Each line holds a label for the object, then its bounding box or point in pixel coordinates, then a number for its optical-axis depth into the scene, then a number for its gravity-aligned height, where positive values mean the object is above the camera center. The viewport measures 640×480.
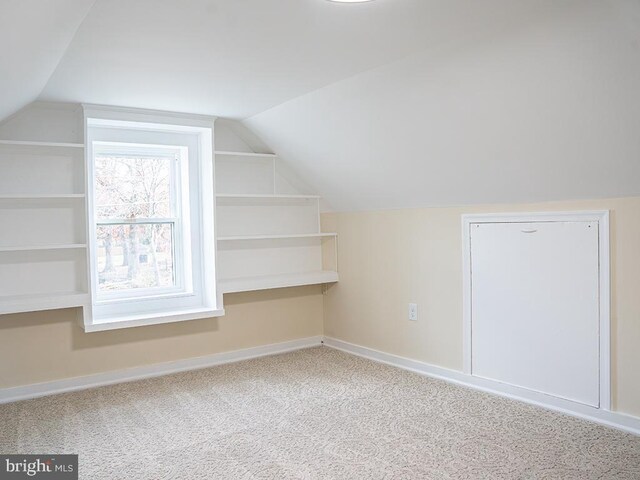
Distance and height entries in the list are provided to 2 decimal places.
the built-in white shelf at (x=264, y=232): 4.42 +0.01
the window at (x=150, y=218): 3.90 +0.13
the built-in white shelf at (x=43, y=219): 3.52 +0.13
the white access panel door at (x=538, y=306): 2.98 -0.46
